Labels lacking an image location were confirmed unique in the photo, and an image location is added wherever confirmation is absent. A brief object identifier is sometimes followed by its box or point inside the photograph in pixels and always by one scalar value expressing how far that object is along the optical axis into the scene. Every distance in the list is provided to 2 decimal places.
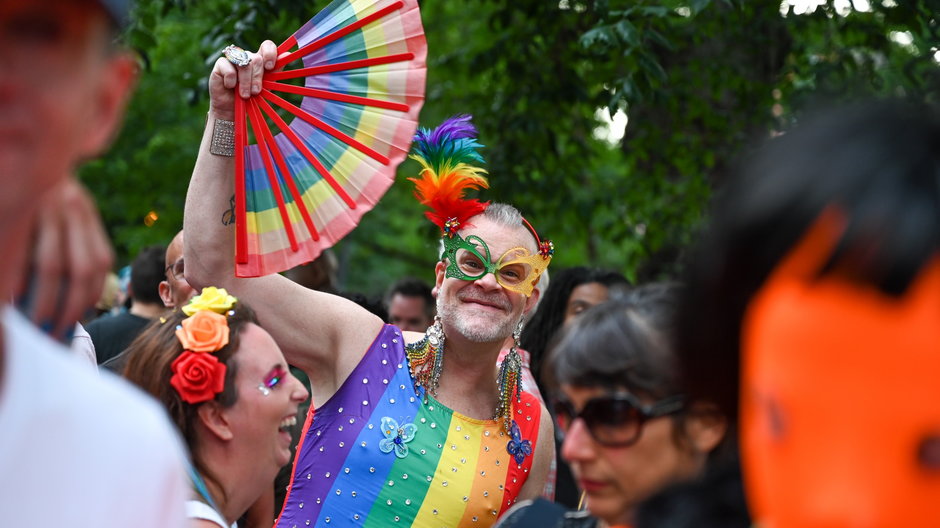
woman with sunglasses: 3.88
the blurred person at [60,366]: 2.56
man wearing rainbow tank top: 4.59
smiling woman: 4.20
